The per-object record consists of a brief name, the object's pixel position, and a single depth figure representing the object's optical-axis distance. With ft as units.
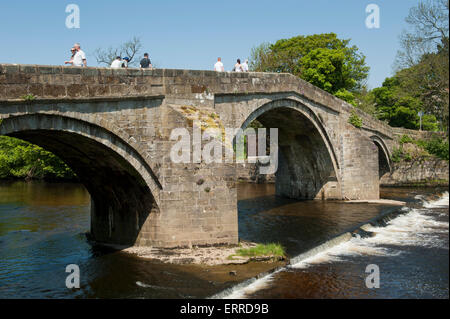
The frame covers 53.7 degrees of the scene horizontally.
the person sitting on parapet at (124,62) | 48.80
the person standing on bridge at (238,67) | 61.03
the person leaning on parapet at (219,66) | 55.47
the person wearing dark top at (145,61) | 49.83
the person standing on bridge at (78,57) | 41.52
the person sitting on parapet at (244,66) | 61.67
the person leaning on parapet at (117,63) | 47.29
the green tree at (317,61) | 114.52
